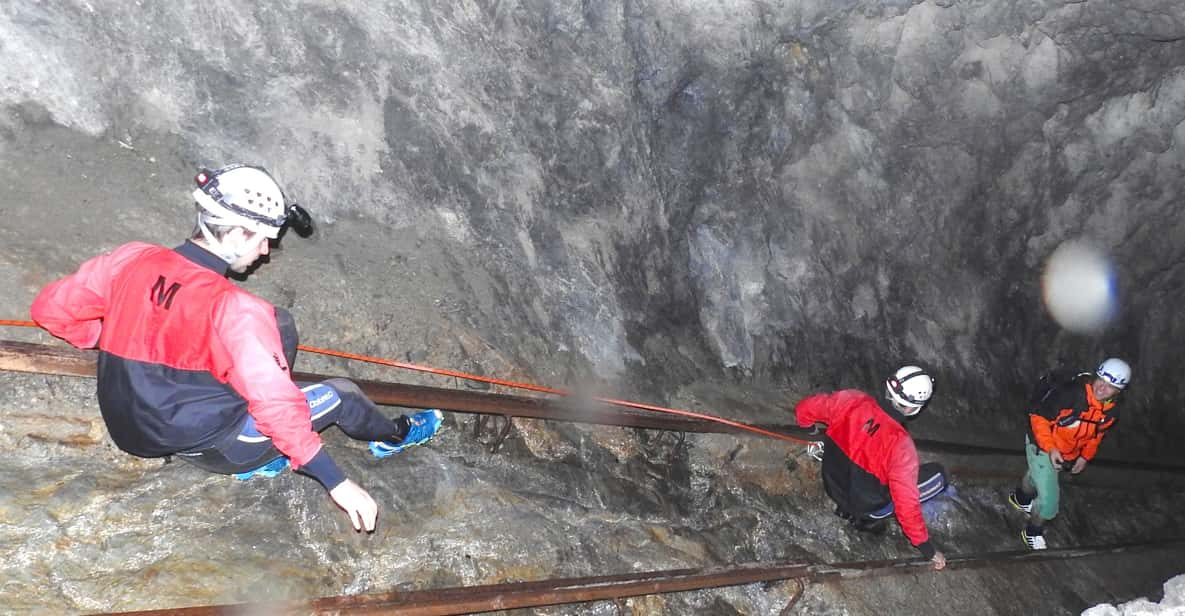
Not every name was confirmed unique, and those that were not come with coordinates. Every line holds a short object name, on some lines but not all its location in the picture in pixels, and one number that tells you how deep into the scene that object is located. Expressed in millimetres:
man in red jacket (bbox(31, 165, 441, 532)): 2996
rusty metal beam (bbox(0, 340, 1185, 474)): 3795
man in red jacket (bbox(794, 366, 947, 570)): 5684
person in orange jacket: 7379
